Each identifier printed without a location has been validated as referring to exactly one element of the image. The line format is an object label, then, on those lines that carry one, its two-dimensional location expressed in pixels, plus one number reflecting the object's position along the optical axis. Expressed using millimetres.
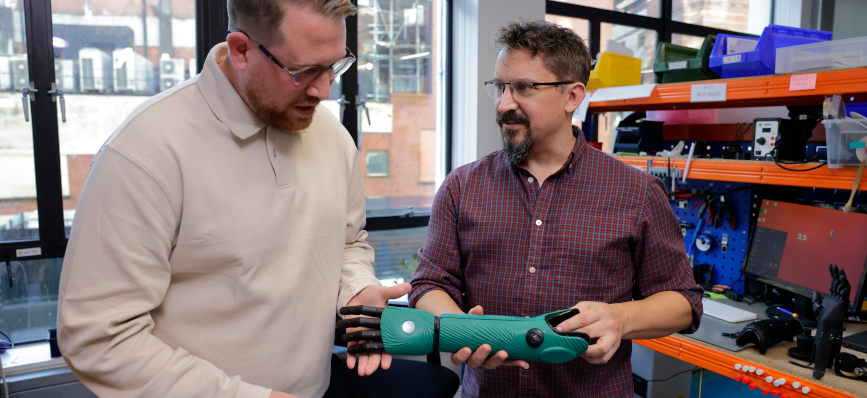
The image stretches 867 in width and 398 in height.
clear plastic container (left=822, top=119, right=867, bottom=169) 1537
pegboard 2324
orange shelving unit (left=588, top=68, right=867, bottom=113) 1544
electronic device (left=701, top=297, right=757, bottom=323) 1979
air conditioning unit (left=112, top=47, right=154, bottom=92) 2496
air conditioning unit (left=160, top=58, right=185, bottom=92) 2602
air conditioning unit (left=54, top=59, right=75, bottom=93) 2369
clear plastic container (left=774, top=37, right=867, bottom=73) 1543
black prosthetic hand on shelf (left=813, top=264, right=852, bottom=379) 1465
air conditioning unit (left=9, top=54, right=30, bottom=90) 2287
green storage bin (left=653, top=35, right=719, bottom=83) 2014
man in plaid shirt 1220
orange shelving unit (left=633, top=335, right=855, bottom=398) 1466
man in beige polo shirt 806
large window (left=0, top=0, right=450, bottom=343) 2299
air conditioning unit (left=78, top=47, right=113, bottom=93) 2422
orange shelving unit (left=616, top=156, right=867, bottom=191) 1619
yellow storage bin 2281
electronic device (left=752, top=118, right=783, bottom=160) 1831
